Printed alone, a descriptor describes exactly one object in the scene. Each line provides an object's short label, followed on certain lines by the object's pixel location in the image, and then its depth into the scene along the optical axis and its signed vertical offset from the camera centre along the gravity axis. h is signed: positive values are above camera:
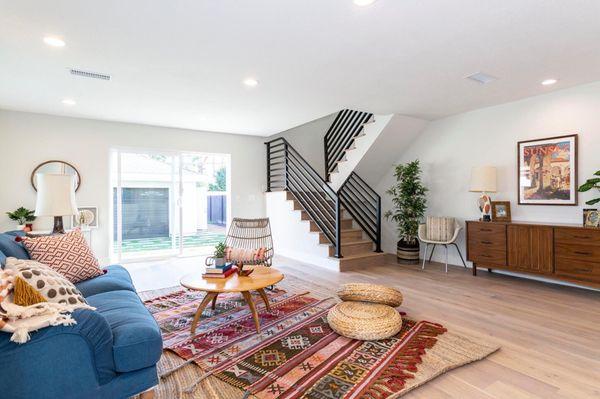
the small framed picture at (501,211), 4.60 -0.17
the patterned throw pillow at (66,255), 2.57 -0.44
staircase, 5.46 -0.15
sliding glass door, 5.87 -0.03
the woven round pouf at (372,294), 2.92 -0.86
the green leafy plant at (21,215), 4.71 -0.21
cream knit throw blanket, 1.35 -0.50
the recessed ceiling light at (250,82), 3.65 +1.36
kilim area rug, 1.97 -1.13
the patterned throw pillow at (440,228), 5.06 -0.45
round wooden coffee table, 2.72 -0.73
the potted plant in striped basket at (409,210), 5.45 -0.17
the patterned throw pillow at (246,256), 4.00 -0.69
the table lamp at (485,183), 4.54 +0.23
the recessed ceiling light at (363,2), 2.19 +1.34
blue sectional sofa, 1.41 -0.74
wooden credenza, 3.62 -0.62
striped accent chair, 5.01 -0.50
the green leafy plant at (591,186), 3.63 +0.15
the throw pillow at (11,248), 2.39 -0.35
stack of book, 3.02 -0.67
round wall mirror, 5.02 +0.51
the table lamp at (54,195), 3.02 +0.06
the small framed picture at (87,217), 5.27 -0.27
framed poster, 4.11 +0.38
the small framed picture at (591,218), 3.67 -0.22
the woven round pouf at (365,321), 2.56 -0.99
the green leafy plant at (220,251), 3.33 -0.53
